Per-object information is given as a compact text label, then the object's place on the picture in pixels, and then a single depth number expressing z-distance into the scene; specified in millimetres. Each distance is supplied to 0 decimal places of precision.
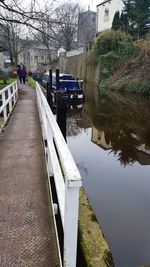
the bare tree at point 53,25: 10381
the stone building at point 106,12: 29133
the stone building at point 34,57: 61063
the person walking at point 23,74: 19646
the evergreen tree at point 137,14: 23421
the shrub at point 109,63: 20886
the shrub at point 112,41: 20921
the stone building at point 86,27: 45705
